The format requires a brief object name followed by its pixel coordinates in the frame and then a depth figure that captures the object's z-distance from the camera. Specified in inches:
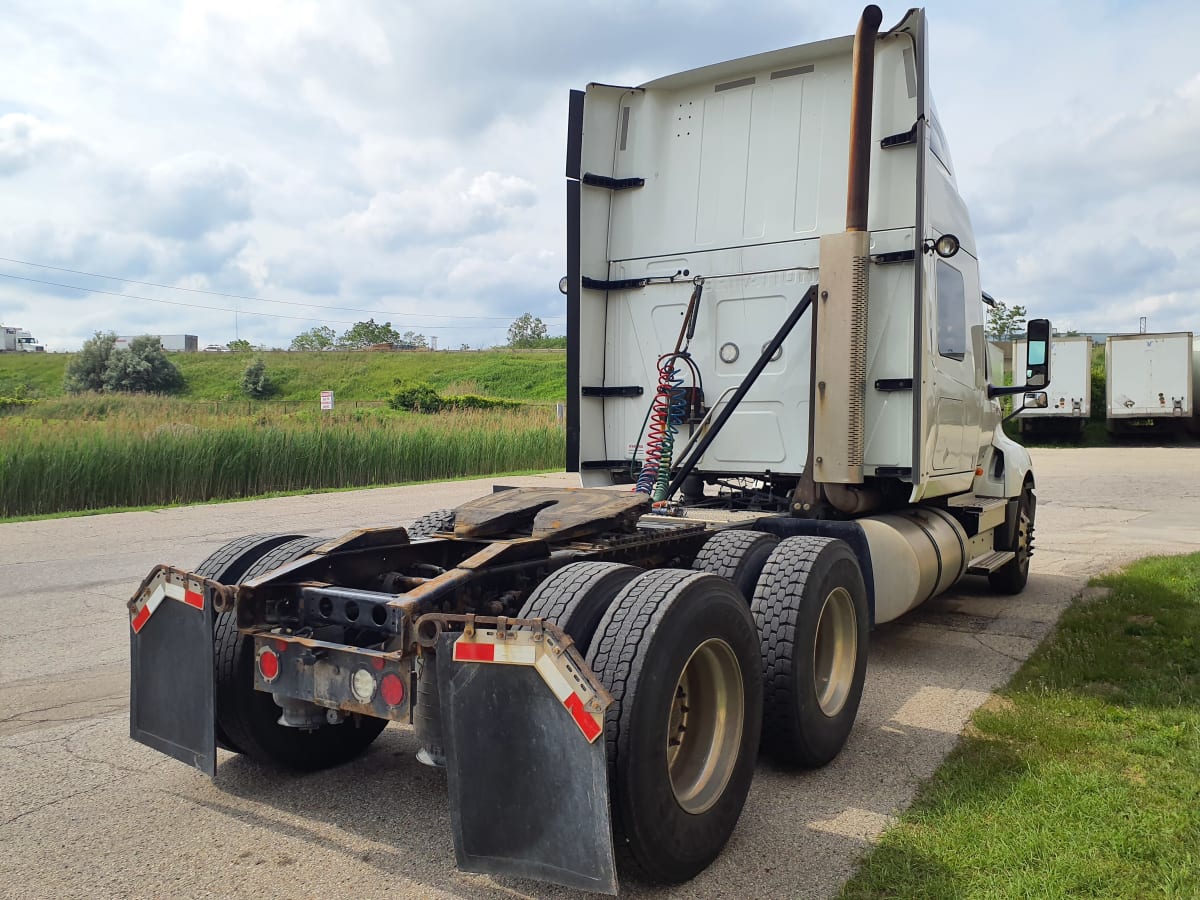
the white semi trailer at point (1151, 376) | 1064.8
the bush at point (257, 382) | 2635.3
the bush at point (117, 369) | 2385.6
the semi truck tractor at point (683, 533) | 110.7
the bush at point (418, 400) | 1562.5
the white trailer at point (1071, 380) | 1097.4
